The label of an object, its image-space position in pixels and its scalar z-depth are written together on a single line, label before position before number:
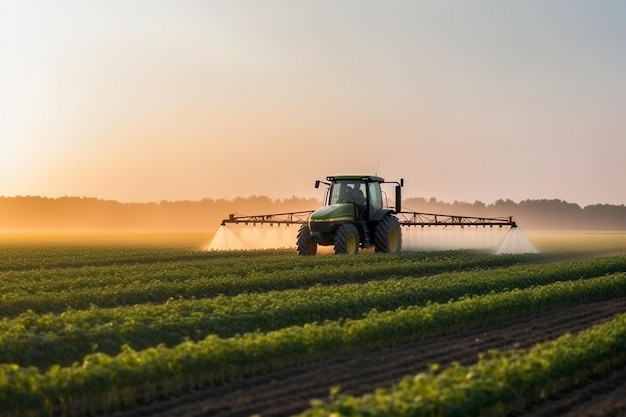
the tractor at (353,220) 33.41
